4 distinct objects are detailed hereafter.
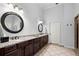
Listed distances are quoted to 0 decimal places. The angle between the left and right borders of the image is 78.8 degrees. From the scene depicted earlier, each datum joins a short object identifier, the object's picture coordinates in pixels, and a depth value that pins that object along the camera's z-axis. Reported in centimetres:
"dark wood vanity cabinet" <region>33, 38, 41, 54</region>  226
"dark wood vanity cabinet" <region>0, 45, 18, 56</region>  117
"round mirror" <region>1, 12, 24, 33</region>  182
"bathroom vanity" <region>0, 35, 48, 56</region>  122
